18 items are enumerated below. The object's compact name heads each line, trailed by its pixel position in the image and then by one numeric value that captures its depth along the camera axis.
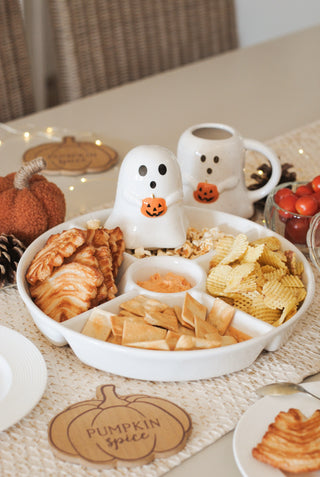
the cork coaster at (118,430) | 0.68
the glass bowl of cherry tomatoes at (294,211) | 1.06
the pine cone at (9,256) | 0.98
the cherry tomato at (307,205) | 1.06
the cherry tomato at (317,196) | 1.08
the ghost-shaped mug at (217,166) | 1.10
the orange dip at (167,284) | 0.91
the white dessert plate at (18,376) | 0.73
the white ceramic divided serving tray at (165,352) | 0.77
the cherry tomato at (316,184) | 1.10
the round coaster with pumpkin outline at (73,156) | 1.39
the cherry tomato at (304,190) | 1.11
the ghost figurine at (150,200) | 0.97
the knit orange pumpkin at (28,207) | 1.03
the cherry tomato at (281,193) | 1.11
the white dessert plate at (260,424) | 0.65
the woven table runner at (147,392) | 0.69
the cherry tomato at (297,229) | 1.05
